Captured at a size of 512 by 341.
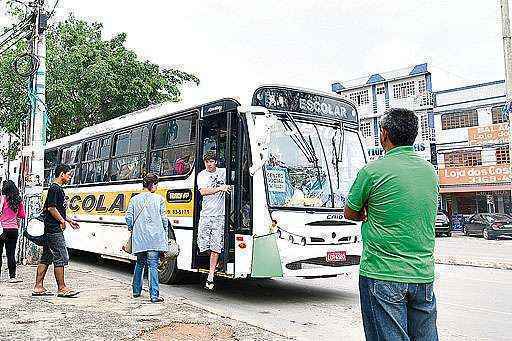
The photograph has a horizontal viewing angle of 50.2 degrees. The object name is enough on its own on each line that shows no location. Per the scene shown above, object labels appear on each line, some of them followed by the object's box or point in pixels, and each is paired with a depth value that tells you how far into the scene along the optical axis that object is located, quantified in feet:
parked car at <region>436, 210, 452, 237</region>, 95.26
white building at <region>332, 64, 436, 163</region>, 123.75
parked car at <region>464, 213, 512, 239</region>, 88.43
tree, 62.23
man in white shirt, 26.37
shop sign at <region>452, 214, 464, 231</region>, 114.40
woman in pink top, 30.50
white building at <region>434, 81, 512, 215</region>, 111.24
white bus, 24.88
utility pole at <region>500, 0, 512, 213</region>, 48.34
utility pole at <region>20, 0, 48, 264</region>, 35.91
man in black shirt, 24.09
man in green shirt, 9.95
